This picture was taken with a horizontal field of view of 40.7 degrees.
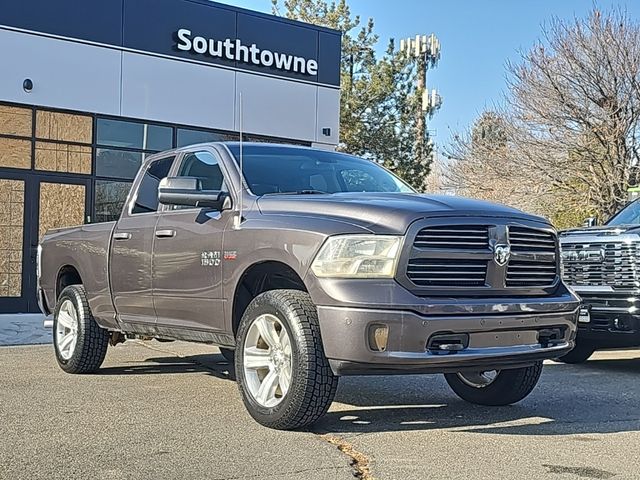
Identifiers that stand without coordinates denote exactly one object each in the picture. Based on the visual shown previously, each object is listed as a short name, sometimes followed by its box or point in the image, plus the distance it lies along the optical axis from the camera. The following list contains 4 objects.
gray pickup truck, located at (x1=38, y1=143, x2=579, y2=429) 4.94
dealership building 14.20
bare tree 21.20
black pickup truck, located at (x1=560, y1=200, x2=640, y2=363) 7.96
